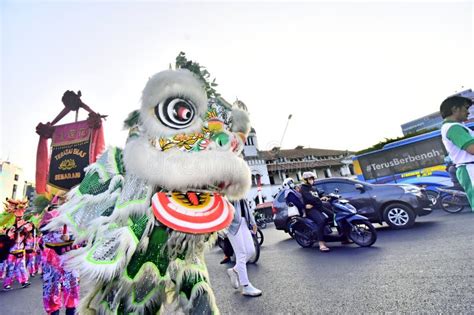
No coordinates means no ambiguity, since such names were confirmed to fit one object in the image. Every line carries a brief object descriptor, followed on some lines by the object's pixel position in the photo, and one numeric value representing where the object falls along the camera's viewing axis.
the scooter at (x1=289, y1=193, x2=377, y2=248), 4.59
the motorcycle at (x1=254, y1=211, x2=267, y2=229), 11.84
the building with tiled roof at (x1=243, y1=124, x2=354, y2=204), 23.75
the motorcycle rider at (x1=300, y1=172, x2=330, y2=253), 4.84
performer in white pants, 2.92
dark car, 5.62
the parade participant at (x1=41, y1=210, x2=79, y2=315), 2.39
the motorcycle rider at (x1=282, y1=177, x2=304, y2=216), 5.21
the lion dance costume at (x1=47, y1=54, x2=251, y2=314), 1.20
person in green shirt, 1.55
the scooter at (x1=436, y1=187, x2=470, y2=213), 6.36
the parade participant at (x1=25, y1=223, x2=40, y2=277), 5.91
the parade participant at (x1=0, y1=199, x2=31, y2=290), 5.43
